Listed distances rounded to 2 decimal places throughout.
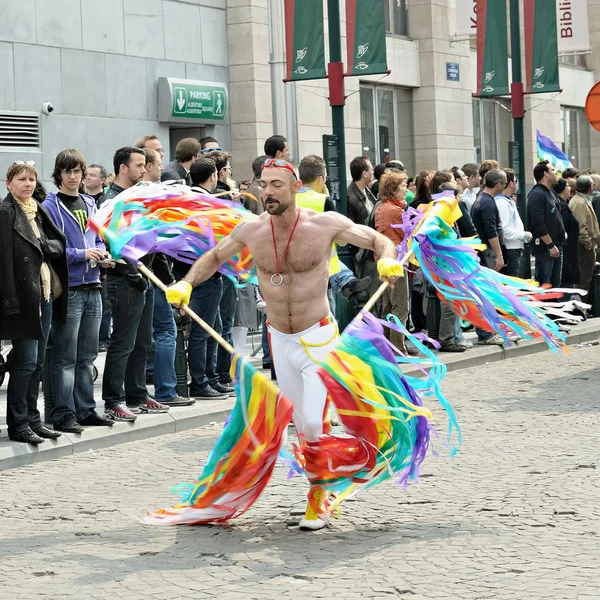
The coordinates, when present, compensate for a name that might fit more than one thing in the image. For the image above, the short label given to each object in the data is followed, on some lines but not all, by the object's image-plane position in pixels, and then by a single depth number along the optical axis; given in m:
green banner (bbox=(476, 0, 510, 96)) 24.27
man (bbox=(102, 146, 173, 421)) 10.84
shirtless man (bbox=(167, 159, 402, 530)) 7.46
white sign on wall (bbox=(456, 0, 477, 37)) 28.94
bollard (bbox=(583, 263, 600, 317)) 20.23
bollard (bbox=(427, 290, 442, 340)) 15.87
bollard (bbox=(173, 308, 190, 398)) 12.12
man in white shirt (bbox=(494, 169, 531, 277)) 16.80
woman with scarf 9.65
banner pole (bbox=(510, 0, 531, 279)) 22.44
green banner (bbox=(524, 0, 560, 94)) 25.06
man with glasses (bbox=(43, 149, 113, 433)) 10.20
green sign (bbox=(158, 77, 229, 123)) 21.62
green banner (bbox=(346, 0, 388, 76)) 19.02
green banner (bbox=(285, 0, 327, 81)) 17.62
